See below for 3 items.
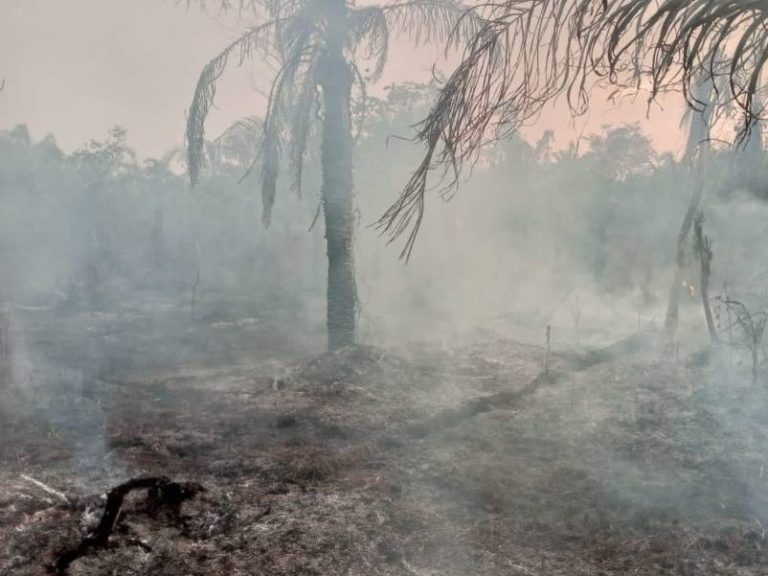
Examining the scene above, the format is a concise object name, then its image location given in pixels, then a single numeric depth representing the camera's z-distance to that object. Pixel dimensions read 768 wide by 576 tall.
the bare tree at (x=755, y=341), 7.58
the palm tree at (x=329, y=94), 8.80
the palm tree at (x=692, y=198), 10.04
